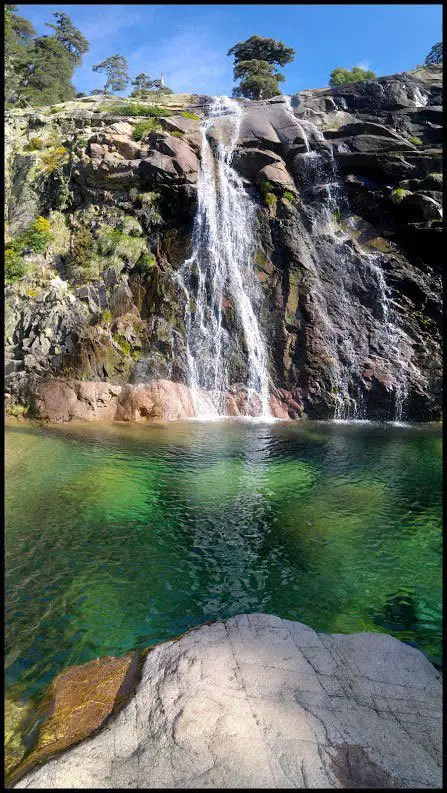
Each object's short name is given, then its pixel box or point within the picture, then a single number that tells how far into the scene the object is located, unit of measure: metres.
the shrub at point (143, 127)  23.62
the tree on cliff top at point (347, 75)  45.75
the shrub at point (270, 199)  22.19
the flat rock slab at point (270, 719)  3.05
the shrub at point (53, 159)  23.75
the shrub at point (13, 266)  19.95
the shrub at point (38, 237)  21.44
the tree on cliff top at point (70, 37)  51.31
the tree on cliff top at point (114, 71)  57.48
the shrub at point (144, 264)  20.44
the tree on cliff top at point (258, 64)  42.03
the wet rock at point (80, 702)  3.63
